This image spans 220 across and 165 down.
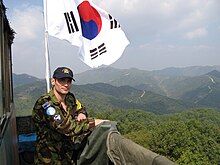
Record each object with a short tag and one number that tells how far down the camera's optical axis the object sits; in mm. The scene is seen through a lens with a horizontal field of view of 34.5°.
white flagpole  4746
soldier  2834
